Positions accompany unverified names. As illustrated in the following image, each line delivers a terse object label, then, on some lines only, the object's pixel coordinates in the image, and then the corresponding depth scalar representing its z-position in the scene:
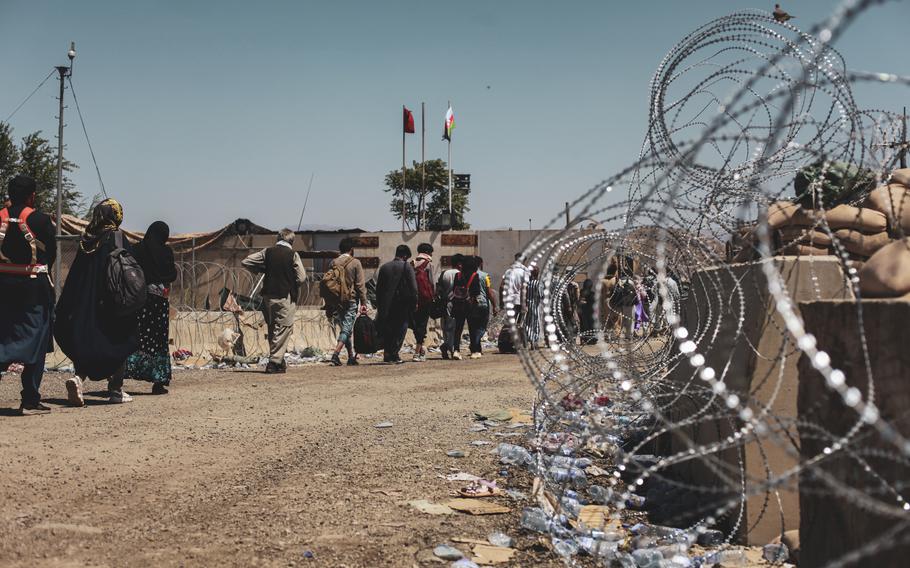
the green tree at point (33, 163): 29.64
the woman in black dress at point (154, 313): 8.12
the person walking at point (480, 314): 13.31
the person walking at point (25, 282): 6.69
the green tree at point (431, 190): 50.41
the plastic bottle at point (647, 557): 3.65
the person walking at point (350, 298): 11.71
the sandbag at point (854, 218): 3.85
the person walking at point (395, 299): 12.21
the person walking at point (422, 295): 12.91
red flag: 34.91
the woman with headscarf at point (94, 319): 7.39
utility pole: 18.94
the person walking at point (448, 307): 13.16
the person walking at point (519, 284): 13.47
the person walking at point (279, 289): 10.57
